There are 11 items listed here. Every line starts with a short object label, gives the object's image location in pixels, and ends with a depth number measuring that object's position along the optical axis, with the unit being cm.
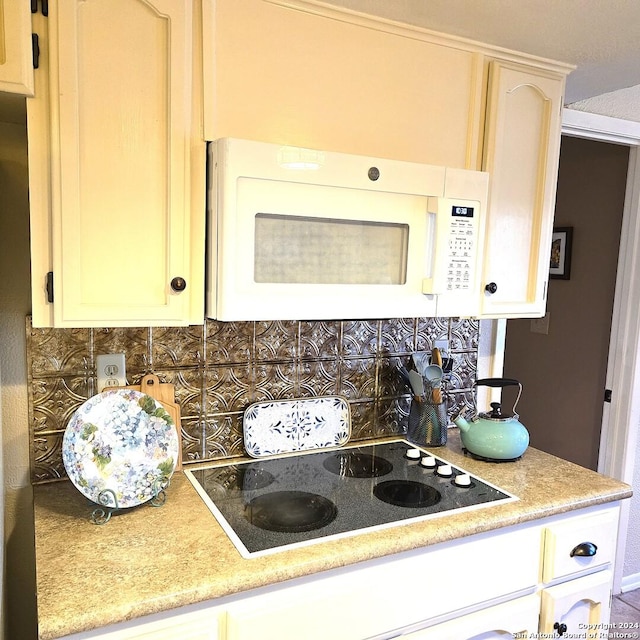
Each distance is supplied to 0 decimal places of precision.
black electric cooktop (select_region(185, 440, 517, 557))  127
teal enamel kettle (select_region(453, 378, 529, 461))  170
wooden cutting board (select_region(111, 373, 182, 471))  155
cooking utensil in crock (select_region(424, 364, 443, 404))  183
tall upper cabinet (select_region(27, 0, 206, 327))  116
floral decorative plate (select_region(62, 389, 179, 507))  131
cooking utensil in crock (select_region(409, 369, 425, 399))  181
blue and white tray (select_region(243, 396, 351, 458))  170
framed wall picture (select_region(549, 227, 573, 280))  308
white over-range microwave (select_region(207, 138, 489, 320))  127
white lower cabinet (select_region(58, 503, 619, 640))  111
